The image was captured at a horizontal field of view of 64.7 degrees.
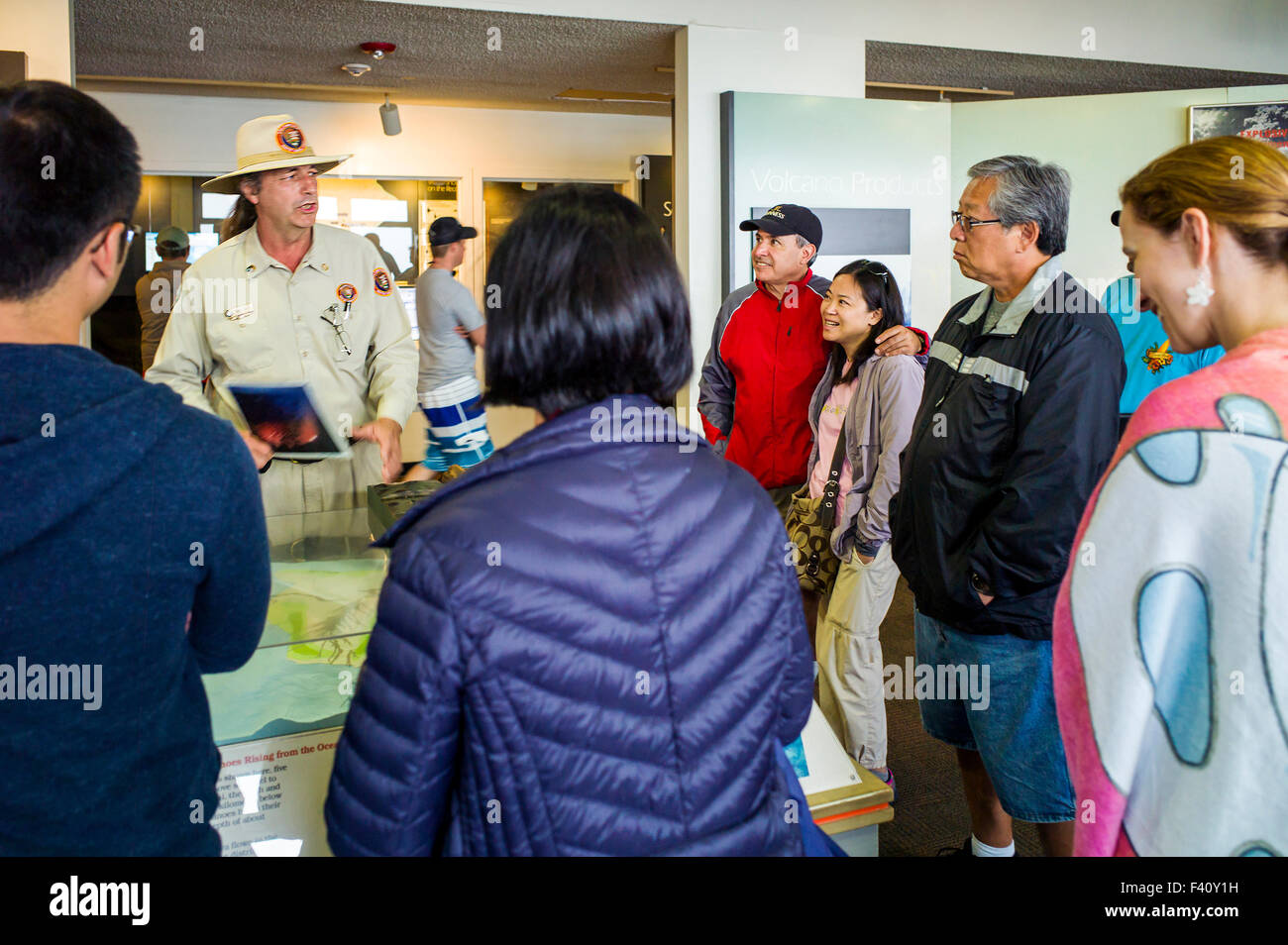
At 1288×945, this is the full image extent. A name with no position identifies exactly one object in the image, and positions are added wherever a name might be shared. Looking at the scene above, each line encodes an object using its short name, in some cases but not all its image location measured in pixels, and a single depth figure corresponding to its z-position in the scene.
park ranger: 2.79
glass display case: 1.51
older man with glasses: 2.04
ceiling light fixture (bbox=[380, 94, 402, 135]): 7.20
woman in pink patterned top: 1.09
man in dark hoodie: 1.02
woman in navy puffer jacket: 0.98
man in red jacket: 3.54
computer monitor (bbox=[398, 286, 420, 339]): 7.98
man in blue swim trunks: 4.47
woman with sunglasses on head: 2.96
